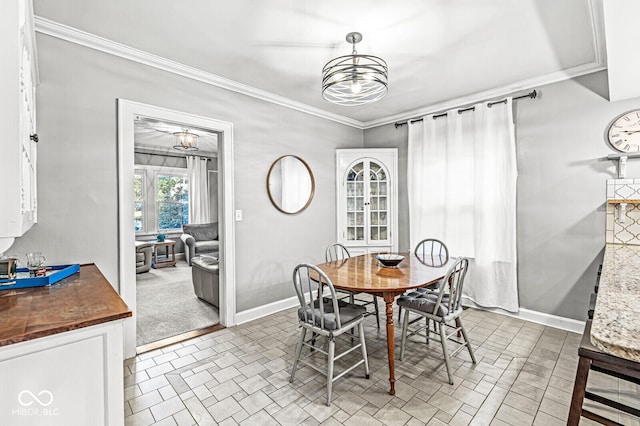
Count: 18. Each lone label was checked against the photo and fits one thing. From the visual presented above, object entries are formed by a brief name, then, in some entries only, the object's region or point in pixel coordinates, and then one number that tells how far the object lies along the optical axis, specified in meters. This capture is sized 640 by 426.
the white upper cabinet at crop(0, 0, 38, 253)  1.09
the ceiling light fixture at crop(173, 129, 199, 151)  5.30
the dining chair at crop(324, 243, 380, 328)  2.98
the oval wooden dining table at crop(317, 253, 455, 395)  2.09
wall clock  2.71
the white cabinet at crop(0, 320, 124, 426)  1.02
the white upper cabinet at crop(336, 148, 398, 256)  4.45
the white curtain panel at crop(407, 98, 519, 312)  3.38
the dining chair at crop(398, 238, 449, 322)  2.82
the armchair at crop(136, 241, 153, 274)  5.76
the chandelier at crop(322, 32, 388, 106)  2.31
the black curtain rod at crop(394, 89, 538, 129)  3.22
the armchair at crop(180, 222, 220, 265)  6.63
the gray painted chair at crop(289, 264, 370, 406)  2.04
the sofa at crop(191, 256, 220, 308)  3.75
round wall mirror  3.71
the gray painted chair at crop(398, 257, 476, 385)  2.21
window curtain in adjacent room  7.55
